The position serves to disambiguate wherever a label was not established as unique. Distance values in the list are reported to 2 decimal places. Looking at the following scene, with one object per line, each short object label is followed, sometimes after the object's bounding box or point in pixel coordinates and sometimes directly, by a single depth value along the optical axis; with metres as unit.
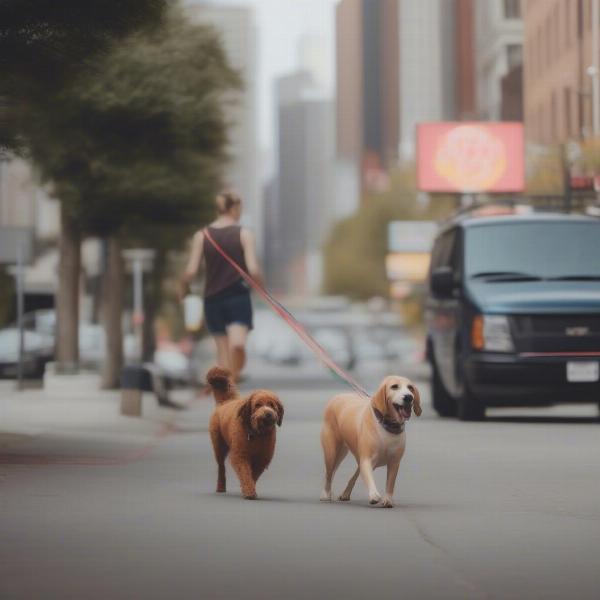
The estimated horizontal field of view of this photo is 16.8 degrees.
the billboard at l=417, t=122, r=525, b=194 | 57.34
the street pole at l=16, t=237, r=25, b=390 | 30.00
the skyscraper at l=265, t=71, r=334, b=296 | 168.12
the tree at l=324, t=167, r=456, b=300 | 114.50
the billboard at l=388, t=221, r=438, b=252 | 92.57
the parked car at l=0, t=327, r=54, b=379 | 45.16
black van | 19.92
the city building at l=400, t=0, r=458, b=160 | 126.31
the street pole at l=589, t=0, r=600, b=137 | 47.56
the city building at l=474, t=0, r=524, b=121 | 77.38
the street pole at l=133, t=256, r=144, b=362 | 43.12
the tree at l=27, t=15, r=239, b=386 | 30.88
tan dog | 10.67
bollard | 21.59
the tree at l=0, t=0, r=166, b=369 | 14.12
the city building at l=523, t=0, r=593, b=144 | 51.50
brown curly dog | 10.94
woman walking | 15.92
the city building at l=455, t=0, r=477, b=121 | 101.56
